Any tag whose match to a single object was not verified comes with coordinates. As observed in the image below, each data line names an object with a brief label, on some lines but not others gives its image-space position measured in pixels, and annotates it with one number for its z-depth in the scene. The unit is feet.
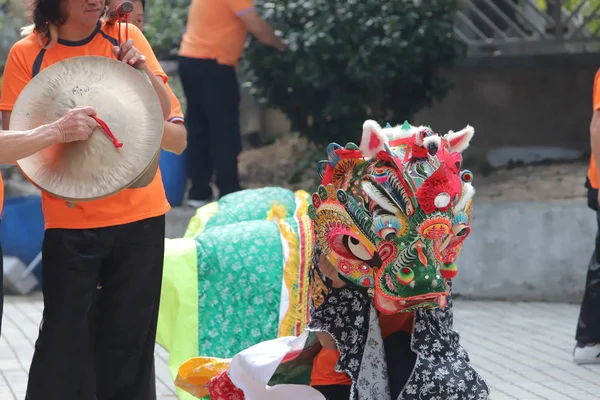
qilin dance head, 21.96
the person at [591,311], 36.50
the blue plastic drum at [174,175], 50.46
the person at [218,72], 48.82
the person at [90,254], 23.62
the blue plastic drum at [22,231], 47.66
